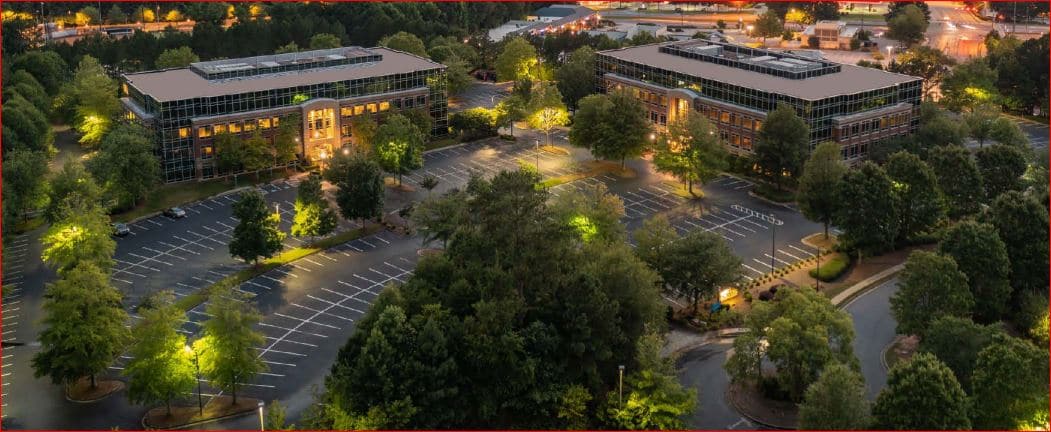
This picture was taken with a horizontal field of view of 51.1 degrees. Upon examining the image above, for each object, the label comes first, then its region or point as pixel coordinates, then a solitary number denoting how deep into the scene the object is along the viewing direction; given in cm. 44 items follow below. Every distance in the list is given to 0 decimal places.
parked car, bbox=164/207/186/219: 12131
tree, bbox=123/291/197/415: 7688
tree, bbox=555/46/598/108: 16050
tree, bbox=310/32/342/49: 18562
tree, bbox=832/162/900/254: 10375
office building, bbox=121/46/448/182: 13262
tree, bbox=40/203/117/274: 9681
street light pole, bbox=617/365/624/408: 7225
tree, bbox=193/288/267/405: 7806
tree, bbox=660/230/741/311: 9188
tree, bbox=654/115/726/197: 12369
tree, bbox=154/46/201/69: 17230
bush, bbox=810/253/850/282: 10212
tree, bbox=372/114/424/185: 12912
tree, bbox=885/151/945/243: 10581
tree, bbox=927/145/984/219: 10962
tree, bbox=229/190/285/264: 10338
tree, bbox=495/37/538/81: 18188
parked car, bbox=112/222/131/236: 11556
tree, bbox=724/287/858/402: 7644
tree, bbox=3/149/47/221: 11688
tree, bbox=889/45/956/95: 16750
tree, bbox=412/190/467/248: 10175
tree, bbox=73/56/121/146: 14488
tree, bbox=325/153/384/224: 11275
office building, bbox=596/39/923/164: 13062
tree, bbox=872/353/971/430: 6725
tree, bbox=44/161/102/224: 11106
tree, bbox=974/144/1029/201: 11300
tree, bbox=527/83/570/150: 14700
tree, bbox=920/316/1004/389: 7575
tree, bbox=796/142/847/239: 10819
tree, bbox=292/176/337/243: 10900
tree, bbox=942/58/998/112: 15488
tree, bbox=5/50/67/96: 17075
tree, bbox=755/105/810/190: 12381
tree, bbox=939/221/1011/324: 8781
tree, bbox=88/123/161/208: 12019
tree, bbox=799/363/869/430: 6788
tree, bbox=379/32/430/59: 17888
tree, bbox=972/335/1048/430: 7012
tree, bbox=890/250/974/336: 8388
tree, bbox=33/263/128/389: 7994
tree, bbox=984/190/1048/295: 9119
